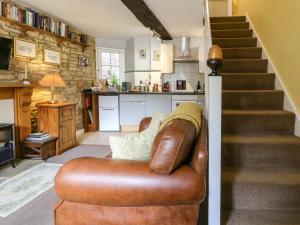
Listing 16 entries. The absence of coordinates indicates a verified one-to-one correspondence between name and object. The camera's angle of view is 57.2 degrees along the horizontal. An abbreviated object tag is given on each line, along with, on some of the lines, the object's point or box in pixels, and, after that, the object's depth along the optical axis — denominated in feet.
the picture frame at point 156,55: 24.44
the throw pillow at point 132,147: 6.11
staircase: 6.40
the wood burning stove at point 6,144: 11.73
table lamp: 15.07
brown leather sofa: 5.17
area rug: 8.52
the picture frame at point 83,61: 21.32
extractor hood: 24.02
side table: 13.67
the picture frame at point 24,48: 13.82
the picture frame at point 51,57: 16.47
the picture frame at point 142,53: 24.44
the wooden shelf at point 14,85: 12.08
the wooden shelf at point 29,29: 13.24
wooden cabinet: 14.90
